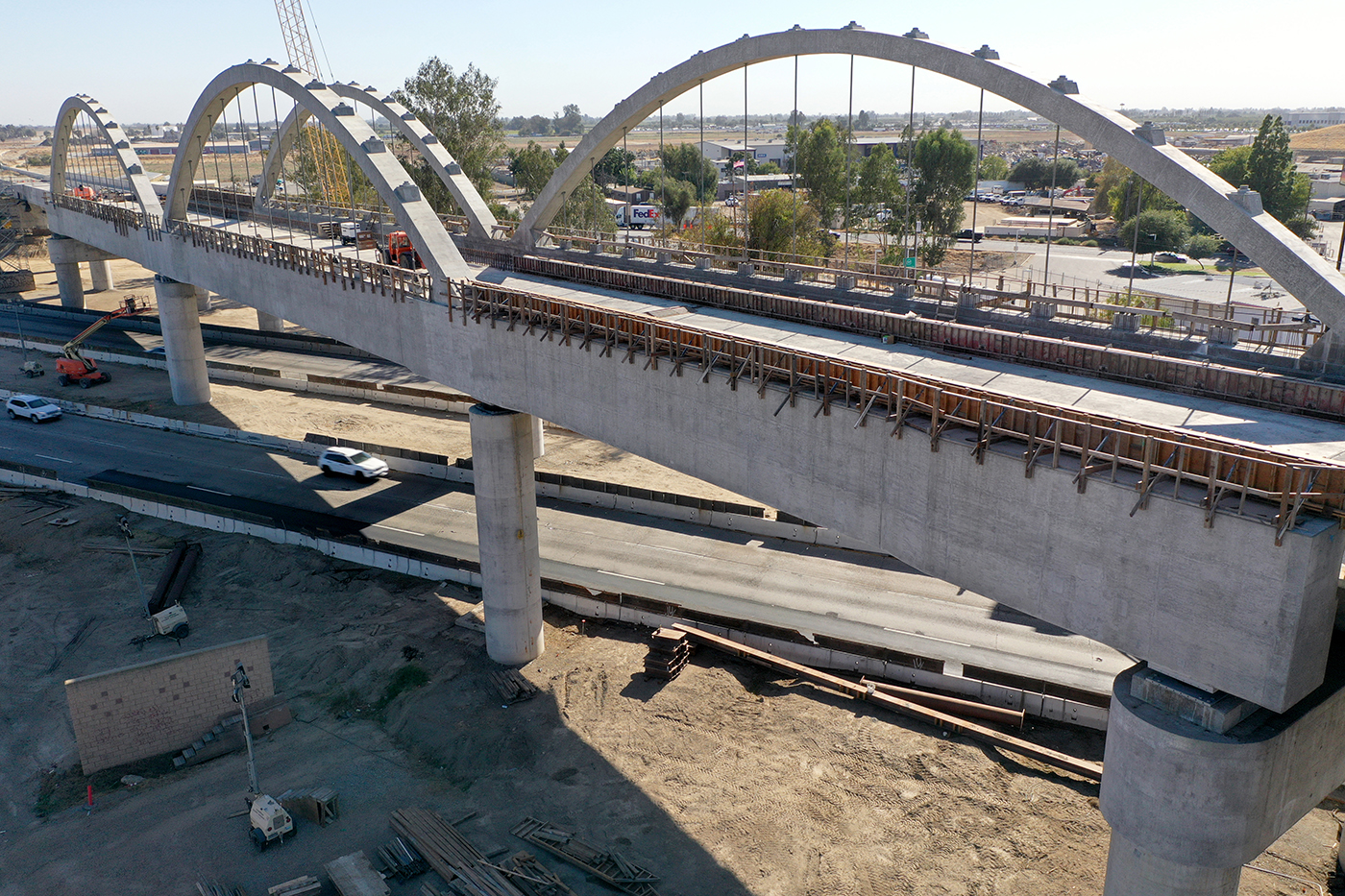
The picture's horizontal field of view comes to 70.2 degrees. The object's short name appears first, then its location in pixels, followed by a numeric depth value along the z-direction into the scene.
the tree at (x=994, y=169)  148.00
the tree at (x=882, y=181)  82.06
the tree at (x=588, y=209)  93.25
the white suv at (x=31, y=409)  62.28
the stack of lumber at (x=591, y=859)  25.97
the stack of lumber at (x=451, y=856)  25.69
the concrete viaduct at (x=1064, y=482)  16.73
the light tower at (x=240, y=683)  27.06
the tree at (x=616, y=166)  164.65
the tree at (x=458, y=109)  96.44
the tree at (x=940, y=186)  79.81
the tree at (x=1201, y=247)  87.81
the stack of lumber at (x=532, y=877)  25.75
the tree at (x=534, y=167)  119.50
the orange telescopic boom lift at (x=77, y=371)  71.25
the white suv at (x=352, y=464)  52.88
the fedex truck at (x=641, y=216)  135.80
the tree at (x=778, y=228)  78.25
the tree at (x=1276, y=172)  72.19
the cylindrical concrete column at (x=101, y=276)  106.06
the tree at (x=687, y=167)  133.38
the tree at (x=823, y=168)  88.50
